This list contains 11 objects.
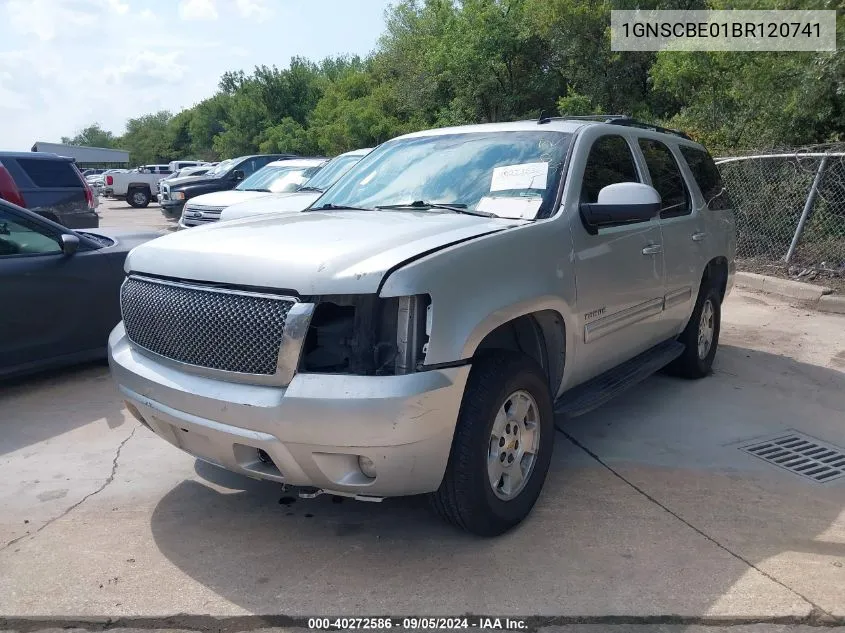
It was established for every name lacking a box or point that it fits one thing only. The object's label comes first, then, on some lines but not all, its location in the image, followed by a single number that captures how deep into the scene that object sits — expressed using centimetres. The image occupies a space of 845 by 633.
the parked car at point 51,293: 530
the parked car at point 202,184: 1573
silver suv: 278
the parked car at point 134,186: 2947
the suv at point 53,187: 1127
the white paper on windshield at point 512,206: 366
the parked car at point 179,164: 3421
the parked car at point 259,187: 1085
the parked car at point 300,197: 820
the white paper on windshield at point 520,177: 383
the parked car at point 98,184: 3204
